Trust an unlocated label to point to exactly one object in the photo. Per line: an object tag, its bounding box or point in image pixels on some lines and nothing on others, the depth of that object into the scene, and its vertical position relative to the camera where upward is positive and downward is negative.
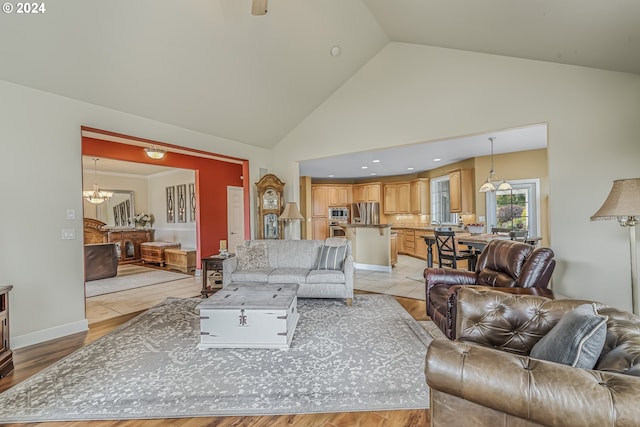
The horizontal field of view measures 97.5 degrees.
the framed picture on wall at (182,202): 7.70 +0.37
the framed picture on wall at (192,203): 7.50 +0.33
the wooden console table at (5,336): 2.31 -0.99
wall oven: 9.79 -0.66
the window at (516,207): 6.11 +0.03
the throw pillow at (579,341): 1.13 -0.56
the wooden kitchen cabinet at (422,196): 8.56 +0.44
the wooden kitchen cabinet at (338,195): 10.28 +0.63
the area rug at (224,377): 1.85 -1.27
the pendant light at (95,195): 7.08 +0.56
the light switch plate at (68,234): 3.19 -0.18
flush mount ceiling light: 4.72 +1.10
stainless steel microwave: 10.27 -0.04
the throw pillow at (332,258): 4.08 -0.67
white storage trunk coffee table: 2.61 -1.03
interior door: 7.04 -0.07
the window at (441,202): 7.80 +0.23
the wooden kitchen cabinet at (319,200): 10.27 +0.46
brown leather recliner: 2.47 -0.68
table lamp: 5.61 +0.00
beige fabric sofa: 3.88 -0.84
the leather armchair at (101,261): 5.80 -0.94
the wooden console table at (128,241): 7.80 -0.71
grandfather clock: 5.78 +0.16
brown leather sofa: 0.87 -0.61
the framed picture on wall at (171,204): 8.02 +0.34
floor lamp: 2.03 +0.00
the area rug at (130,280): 5.11 -1.32
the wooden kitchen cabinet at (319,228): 10.36 -0.57
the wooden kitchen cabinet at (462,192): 6.71 +0.45
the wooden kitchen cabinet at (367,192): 9.71 +0.69
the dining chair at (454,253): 4.75 -0.76
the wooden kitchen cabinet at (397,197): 9.01 +0.45
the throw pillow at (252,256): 4.24 -0.65
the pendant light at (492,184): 5.25 +0.47
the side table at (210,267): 4.28 -0.80
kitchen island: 6.29 -0.80
